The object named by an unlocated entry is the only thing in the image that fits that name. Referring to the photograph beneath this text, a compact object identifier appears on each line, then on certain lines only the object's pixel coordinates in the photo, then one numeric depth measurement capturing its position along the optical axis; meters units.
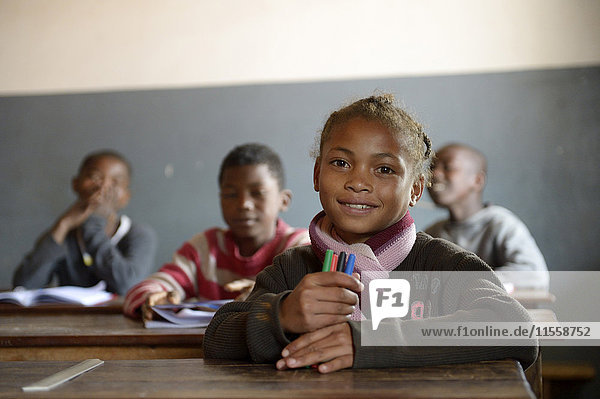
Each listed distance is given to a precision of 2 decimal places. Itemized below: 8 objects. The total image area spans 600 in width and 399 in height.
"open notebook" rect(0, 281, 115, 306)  2.16
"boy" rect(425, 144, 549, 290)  2.92
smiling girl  0.94
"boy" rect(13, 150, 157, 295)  3.35
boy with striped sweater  2.27
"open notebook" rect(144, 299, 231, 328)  1.63
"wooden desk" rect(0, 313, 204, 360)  1.50
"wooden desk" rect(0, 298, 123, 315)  2.03
